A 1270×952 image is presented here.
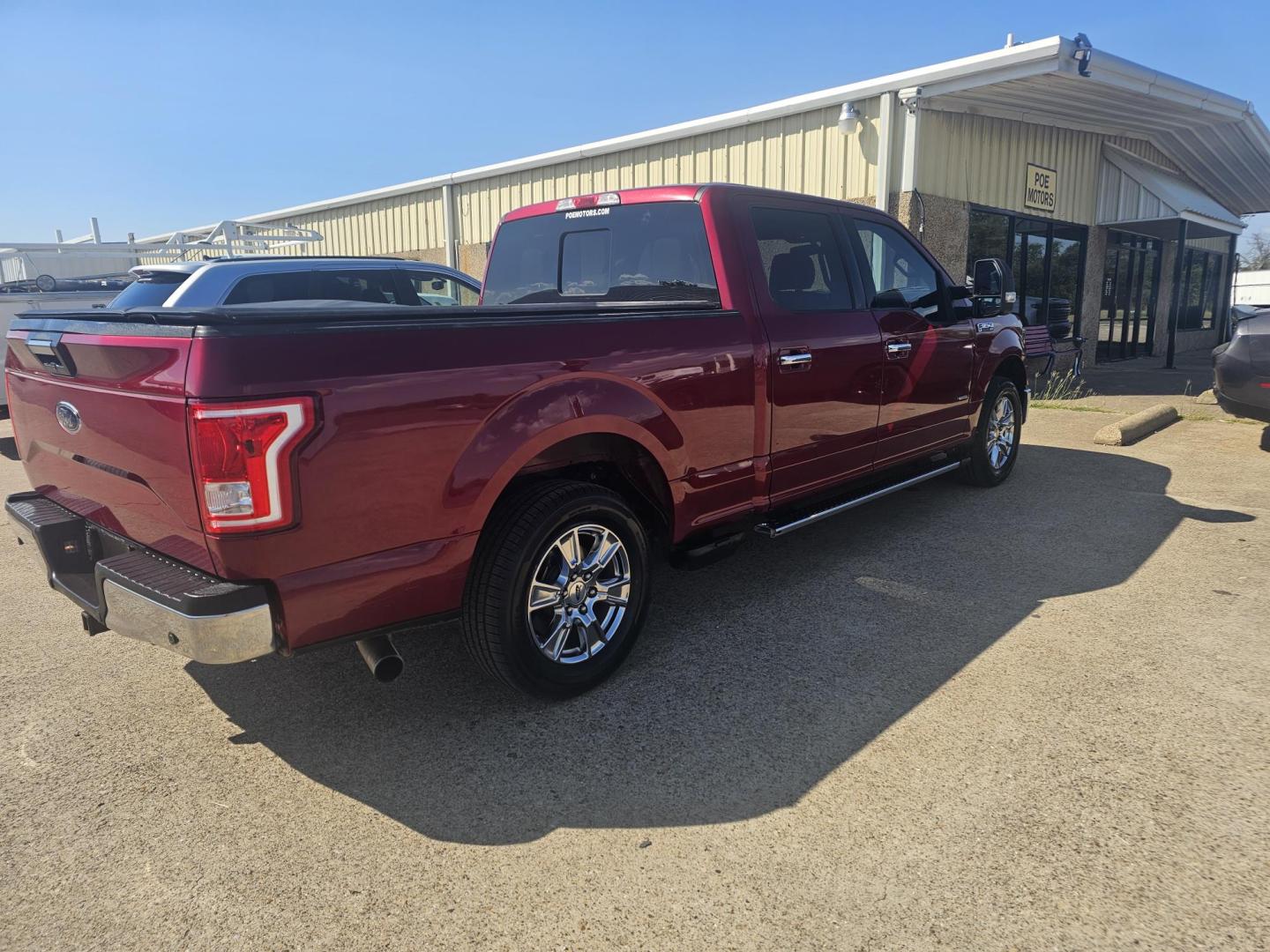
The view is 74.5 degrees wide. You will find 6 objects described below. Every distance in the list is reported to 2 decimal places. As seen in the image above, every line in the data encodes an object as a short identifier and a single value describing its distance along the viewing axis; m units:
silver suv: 6.50
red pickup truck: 2.27
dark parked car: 7.13
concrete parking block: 8.06
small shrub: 11.45
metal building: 10.00
